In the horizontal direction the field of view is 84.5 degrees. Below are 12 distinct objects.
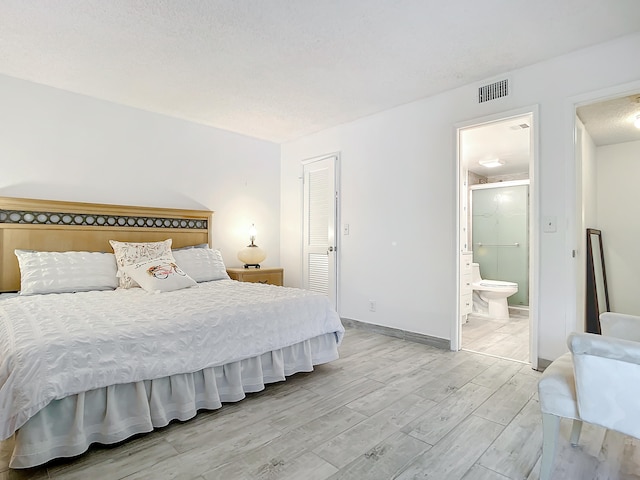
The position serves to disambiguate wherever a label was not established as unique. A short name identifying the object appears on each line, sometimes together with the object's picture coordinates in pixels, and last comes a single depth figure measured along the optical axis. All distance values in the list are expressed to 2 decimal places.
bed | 1.63
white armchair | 1.30
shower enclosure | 5.60
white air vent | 3.12
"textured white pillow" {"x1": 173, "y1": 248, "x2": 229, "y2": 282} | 3.66
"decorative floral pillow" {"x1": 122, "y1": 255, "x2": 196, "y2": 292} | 3.02
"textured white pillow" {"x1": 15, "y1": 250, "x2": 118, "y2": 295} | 2.91
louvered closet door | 4.58
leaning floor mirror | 3.60
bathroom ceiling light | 5.30
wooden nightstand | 4.37
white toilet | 4.97
